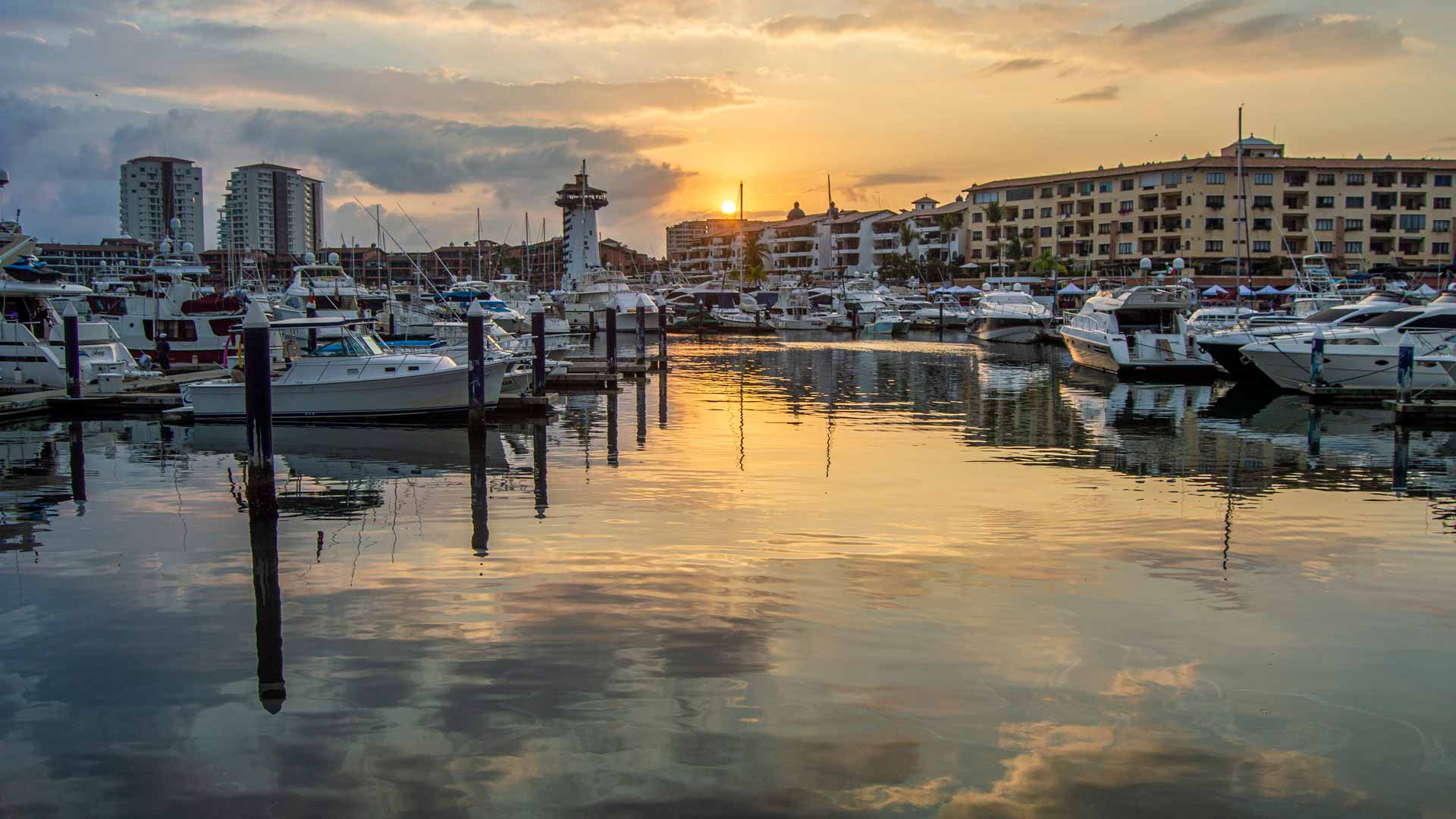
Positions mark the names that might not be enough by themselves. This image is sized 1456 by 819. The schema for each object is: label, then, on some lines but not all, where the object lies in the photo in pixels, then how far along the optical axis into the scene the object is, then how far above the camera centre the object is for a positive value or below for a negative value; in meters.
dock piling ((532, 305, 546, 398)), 29.98 -0.68
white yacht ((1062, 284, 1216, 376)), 37.75 -0.09
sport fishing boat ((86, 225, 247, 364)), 41.31 +0.54
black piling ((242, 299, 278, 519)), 14.34 -1.12
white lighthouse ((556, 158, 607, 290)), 108.46 +9.27
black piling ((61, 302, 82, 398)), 27.14 -0.61
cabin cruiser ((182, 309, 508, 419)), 25.17 -1.22
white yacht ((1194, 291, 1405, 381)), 32.12 -0.02
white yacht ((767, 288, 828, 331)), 83.56 +1.31
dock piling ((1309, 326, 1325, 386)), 30.16 -0.74
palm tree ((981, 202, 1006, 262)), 109.81 +11.41
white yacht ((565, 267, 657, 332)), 77.38 +2.24
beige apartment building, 94.25 +10.04
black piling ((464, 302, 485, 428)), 23.41 -0.57
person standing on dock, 35.66 -0.65
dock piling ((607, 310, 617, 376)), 37.41 -0.42
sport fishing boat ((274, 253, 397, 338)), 44.50 +1.46
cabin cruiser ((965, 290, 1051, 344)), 64.81 +0.57
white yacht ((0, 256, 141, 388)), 30.23 -0.06
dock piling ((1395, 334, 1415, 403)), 25.82 -0.90
